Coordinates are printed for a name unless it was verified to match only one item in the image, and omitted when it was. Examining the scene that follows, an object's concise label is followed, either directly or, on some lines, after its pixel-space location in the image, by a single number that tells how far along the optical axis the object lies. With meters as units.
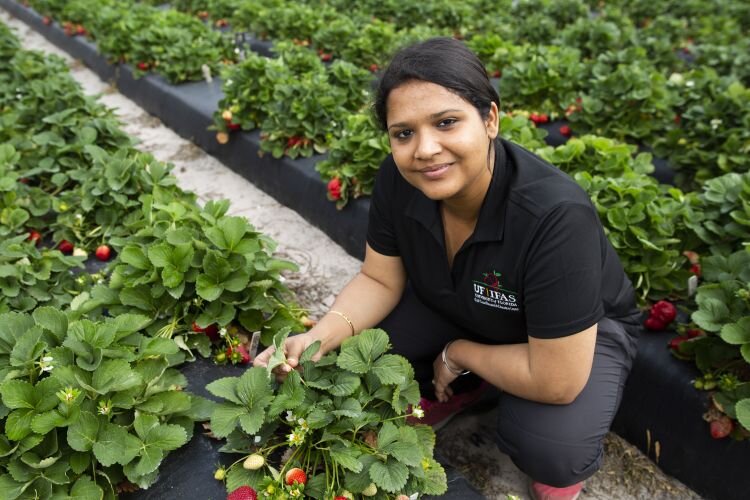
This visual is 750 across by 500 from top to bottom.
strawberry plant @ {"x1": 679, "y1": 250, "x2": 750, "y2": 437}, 2.05
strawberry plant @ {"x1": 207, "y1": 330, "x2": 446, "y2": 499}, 1.65
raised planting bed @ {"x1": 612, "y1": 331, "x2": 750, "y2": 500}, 2.15
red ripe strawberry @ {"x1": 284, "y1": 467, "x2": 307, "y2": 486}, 1.65
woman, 1.65
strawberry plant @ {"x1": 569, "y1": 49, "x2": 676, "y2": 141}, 4.16
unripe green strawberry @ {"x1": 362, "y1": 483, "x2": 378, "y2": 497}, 1.65
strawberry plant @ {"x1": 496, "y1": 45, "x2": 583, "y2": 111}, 4.71
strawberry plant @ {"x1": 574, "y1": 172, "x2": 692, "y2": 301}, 2.60
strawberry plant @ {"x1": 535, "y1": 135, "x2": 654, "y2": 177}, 3.07
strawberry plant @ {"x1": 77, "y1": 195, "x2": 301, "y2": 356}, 2.30
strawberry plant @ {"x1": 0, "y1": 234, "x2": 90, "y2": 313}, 2.41
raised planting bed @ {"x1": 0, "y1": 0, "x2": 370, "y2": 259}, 3.87
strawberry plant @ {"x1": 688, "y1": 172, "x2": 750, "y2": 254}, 2.57
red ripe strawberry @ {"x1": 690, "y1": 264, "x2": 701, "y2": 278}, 2.63
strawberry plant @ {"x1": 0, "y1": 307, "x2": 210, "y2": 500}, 1.67
